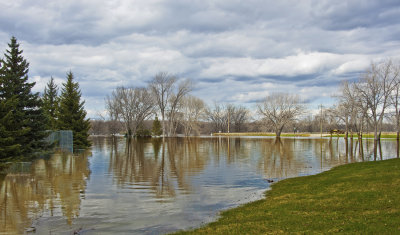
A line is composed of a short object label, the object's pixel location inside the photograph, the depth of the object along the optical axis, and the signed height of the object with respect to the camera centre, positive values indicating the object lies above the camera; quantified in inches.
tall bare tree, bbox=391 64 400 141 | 1862.7 +141.5
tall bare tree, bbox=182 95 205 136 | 3287.4 +181.2
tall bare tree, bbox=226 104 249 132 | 4441.4 +157.0
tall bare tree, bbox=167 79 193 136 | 2913.4 +253.6
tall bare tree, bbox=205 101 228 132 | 4426.7 +130.6
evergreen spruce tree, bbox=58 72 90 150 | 1294.3 +71.8
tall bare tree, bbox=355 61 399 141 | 1829.5 +215.4
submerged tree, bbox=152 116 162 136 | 3408.0 +10.9
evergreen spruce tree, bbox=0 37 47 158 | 774.5 +78.4
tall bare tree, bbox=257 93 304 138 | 2952.8 +176.1
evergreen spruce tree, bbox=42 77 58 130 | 1478.6 +171.5
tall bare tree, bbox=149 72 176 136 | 2908.5 +388.5
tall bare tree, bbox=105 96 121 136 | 3284.9 +164.2
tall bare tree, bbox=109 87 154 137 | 3063.5 +240.8
